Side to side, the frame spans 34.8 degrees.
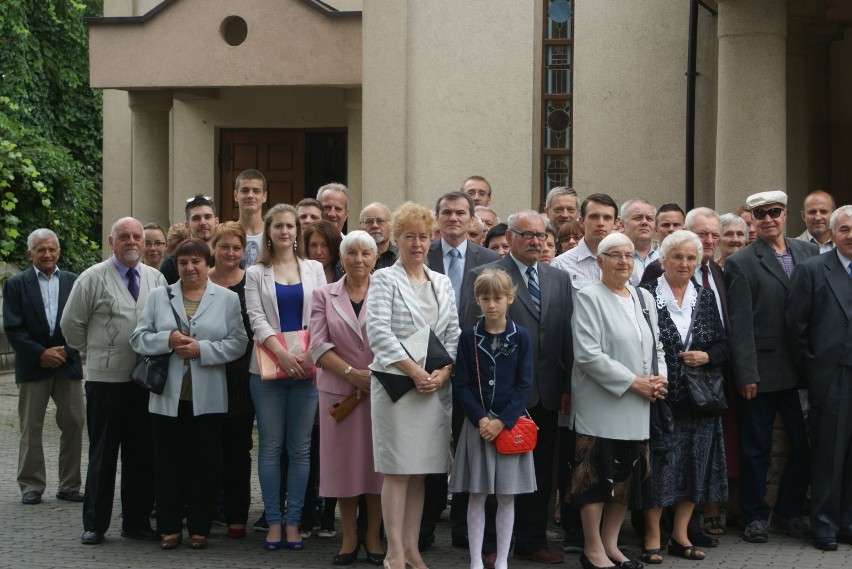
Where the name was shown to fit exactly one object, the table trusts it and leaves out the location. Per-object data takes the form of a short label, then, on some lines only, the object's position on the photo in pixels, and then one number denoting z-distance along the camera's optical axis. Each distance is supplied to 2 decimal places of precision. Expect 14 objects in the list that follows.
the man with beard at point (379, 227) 9.38
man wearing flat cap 8.93
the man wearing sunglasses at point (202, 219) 10.08
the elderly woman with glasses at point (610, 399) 8.04
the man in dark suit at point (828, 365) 8.85
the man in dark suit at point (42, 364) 10.57
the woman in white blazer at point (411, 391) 7.91
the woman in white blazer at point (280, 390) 8.73
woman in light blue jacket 8.74
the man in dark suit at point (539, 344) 8.40
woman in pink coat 8.34
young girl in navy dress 7.88
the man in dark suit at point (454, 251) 8.94
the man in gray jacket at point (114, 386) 9.04
